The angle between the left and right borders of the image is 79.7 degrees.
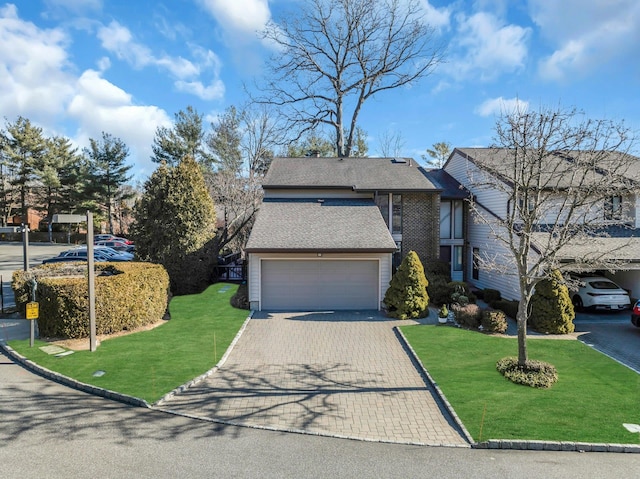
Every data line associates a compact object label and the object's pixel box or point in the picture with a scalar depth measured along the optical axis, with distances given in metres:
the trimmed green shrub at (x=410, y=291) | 14.55
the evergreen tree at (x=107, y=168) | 41.34
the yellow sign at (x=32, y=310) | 10.65
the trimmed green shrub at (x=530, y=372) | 8.62
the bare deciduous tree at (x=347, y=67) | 30.53
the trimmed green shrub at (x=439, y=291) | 16.09
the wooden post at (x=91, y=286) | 10.71
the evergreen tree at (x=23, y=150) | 40.88
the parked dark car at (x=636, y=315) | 12.66
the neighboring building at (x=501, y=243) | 14.71
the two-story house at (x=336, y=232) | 15.77
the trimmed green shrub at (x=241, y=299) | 16.17
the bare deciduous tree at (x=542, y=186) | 9.13
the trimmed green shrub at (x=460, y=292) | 14.89
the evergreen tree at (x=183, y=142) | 37.44
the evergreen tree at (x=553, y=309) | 12.72
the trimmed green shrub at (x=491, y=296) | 16.09
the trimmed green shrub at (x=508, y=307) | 14.56
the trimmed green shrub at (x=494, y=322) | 12.94
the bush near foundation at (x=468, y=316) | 13.42
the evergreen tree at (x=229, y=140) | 32.96
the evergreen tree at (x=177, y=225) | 18.61
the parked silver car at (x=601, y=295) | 14.90
